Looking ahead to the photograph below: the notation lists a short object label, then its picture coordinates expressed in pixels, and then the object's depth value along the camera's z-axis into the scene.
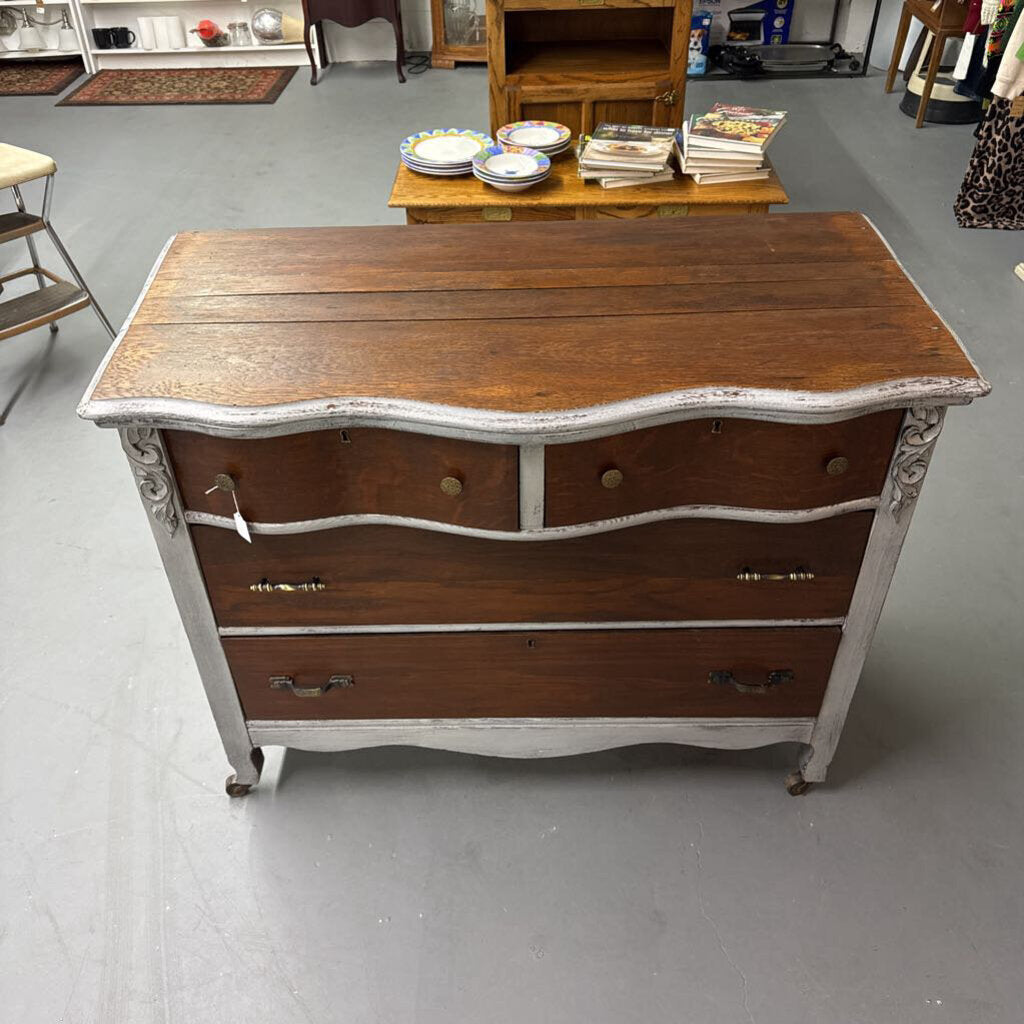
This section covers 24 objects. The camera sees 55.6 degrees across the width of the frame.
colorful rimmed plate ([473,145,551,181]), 2.84
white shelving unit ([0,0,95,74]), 5.80
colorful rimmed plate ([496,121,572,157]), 3.02
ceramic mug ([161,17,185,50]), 5.89
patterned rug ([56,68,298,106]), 5.60
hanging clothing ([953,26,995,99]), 4.59
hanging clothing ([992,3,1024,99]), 3.56
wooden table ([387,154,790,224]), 2.81
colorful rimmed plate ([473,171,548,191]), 2.83
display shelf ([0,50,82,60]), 6.02
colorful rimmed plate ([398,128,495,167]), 2.95
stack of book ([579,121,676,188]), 2.83
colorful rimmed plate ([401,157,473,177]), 2.92
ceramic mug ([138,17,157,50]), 5.87
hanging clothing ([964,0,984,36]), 4.34
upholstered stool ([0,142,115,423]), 2.95
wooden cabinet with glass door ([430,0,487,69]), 5.86
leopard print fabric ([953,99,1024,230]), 3.89
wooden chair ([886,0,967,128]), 4.54
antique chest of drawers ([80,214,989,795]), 1.38
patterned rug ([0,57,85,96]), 5.72
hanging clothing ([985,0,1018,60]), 4.07
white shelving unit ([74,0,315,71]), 5.91
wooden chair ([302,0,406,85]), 5.47
